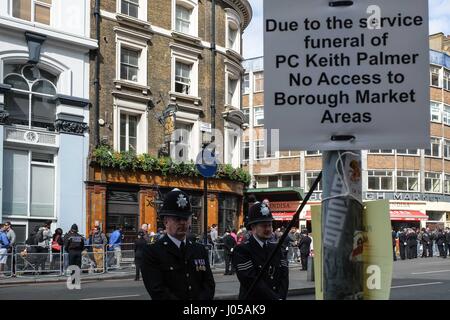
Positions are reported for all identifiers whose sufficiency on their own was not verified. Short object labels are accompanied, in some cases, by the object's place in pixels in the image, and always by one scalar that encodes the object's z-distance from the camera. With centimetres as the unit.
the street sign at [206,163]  1812
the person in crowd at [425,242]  3703
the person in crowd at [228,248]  2303
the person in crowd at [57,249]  2125
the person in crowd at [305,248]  2538
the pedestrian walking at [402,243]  3519
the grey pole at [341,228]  313
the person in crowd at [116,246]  2305
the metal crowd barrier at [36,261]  2064
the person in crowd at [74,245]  1927
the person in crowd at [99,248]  2248
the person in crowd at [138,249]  1966
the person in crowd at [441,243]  3575
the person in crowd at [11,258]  2038
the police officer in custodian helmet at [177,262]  464
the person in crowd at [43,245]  2100
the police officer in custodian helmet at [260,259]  518
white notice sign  309
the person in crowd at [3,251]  2019
